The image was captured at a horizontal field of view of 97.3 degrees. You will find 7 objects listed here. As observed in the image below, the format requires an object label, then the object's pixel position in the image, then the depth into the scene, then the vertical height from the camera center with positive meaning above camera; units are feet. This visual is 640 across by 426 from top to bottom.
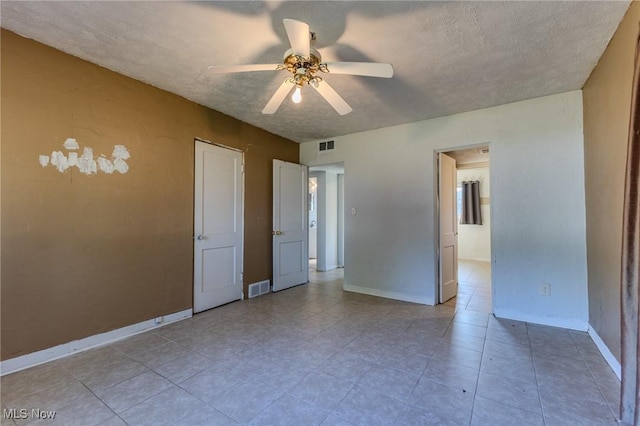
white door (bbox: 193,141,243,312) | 11.16 -0.36
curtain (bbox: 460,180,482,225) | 25.68 +1.30
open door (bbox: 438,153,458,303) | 12.72 -0.50
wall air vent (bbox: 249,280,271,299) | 13.33 -3.43
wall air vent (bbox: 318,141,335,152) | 15.47 +3.99
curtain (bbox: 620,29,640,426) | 4.97 -0.96
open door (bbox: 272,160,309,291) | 14.49 -0.41
